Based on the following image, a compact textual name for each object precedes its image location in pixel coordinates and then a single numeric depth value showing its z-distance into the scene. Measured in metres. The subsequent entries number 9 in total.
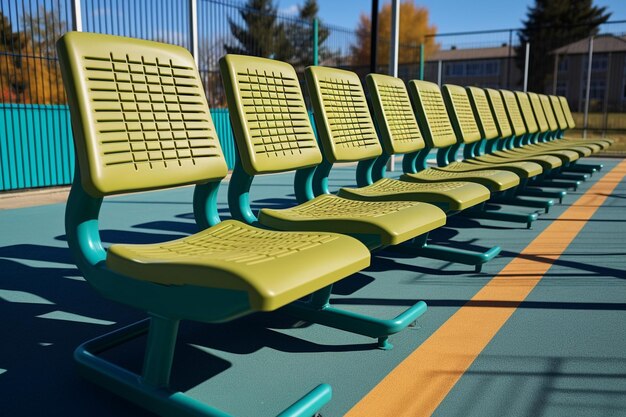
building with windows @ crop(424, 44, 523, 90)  35.54
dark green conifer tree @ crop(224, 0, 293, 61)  9.08
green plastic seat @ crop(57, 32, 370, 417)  1.27
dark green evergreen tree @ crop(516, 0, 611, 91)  39.81
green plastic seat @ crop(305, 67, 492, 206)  2.60
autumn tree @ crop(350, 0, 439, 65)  37.74
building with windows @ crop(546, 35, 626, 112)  12.87
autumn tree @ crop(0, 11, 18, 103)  5.96
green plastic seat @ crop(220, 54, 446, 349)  1.96
